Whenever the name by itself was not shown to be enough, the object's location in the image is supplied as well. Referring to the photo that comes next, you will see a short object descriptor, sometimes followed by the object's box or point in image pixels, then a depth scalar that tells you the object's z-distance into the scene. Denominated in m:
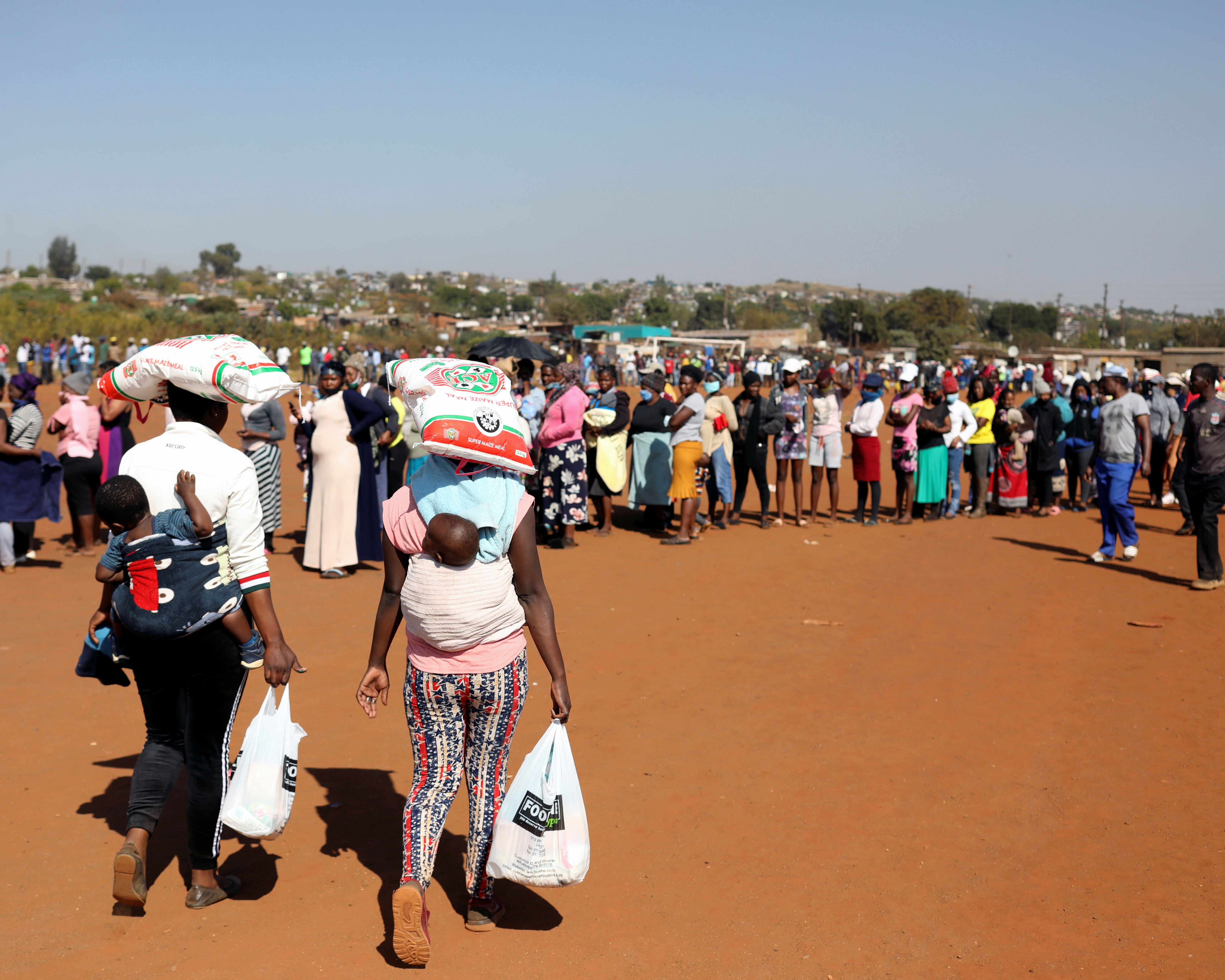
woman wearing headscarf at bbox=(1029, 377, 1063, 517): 13.47
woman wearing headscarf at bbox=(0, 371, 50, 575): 9.45
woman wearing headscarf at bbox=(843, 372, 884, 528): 12.59
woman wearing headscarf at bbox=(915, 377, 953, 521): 13.03
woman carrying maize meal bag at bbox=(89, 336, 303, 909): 3.64
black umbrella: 11.34
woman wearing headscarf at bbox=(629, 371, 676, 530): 11.98
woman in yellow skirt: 11.09
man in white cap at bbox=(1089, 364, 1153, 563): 9.72
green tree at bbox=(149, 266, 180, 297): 96.75
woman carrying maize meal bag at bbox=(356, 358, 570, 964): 3.44
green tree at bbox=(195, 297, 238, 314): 64.44
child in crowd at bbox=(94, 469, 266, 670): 3.55
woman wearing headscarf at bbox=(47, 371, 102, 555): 10.00
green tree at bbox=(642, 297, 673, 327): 99.12
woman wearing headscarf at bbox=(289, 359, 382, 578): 9.38
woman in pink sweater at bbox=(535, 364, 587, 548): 10.75
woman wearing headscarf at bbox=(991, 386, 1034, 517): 13.30
